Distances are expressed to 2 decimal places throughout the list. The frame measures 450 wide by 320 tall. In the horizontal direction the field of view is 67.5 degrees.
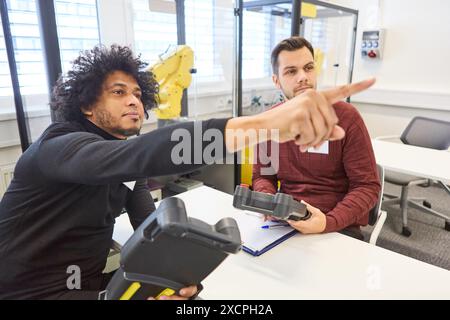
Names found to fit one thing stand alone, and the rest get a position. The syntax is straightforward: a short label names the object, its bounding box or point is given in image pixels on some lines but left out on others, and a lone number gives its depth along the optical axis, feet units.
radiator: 6.68
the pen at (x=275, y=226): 4.16
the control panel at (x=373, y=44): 12.37
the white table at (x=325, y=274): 3.05
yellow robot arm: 6.96
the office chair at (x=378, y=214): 4.86
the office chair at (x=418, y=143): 8.77
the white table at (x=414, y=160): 6.51
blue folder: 3.60
